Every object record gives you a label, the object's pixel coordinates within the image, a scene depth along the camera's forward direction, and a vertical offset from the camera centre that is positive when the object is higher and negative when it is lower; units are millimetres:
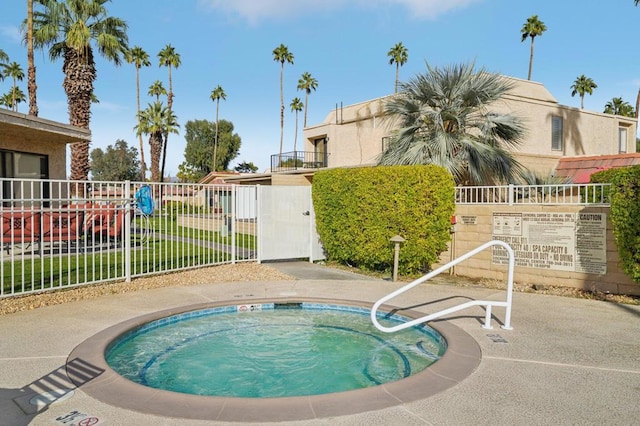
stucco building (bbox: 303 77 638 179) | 19844 +4189
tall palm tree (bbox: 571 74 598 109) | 43156 +12280
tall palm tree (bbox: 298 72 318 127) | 62031 +18187
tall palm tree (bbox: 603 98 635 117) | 46375 +10754
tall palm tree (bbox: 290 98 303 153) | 67062 +16109
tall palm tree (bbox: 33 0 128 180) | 19641 +7658
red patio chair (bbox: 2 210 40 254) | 10963 -541
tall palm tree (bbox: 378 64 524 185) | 12656 +2470
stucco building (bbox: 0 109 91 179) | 10773 +1857
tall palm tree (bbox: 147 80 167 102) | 52625 +14607
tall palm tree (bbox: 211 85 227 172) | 65250 +17065
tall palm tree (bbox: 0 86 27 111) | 48403 +12723
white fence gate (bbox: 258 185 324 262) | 11906 -526
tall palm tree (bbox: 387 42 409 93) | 50750 +18278
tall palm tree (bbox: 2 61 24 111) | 45469 +14530
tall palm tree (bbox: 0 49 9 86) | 33706 +12698
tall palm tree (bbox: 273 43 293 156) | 56906 +20519
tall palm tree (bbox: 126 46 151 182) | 47812 +16918
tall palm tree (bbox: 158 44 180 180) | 50178 +17744
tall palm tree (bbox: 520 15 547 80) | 38625 +16378
